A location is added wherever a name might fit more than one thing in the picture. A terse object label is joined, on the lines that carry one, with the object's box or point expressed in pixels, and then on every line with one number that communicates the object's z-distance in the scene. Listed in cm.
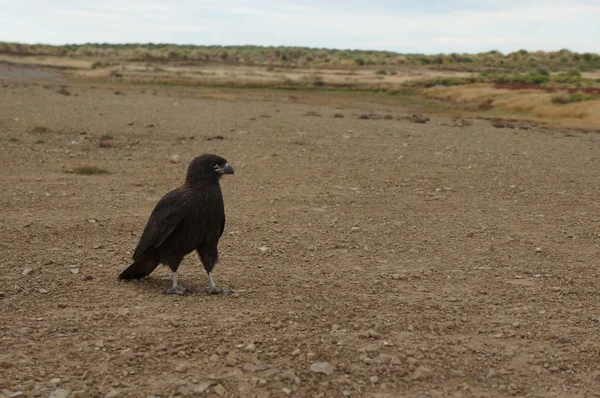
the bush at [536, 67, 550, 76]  6180
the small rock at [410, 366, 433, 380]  473
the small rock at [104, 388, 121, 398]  438
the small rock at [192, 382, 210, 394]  447
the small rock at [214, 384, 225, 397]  445
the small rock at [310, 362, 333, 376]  475
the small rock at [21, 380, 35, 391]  447
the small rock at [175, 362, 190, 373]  475
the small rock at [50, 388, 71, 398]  438
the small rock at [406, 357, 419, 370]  488
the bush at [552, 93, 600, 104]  2999
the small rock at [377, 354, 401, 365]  492
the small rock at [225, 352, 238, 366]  485
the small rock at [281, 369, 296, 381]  466
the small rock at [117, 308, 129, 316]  574
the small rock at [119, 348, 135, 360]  491
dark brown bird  626
